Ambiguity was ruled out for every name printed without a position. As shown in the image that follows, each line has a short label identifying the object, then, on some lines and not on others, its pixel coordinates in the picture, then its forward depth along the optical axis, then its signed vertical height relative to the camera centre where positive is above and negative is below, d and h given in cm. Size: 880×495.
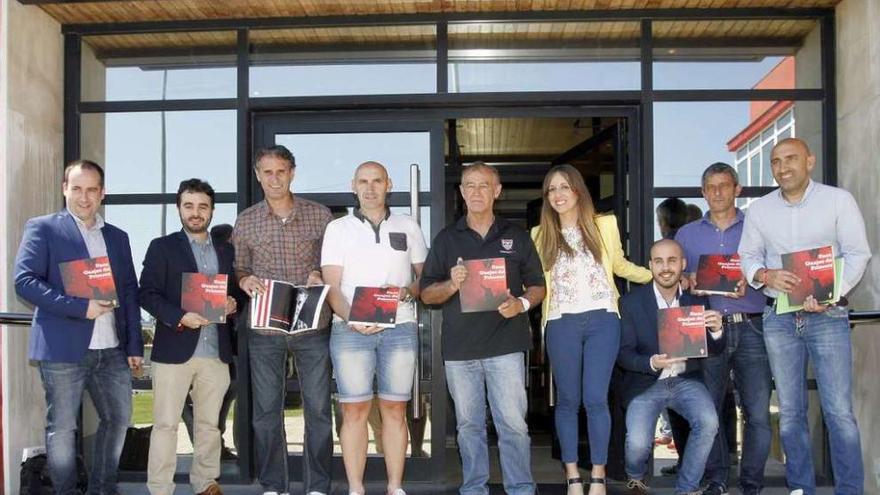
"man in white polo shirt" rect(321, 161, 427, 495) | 430 -36
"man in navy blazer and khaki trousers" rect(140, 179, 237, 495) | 439 -46
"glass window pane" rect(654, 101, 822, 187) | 529 +76
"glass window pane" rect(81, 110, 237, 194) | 541 +71
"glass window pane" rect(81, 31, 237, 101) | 547 +126
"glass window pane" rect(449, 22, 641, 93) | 533 +127
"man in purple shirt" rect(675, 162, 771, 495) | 450 -57
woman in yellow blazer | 426 -27
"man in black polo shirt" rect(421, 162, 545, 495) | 424 -43
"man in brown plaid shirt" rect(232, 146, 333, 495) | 442 -47
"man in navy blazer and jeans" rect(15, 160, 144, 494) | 412 -36
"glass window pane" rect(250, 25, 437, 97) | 537 +126
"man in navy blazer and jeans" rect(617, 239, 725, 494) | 440 -66
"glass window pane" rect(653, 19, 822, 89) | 534 +126
